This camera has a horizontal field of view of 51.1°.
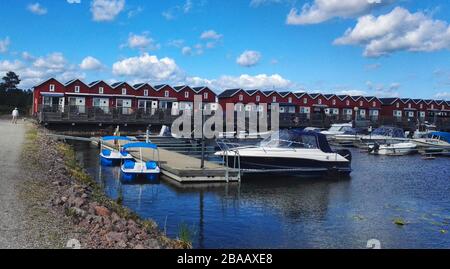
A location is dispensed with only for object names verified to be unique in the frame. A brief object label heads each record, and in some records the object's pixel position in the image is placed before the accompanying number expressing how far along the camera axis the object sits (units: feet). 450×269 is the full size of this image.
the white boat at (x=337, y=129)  189.67
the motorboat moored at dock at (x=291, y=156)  84.33
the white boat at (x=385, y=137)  164.84
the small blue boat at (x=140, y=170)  76.23
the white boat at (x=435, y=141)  157.79
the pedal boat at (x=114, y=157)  96.99
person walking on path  171.53
